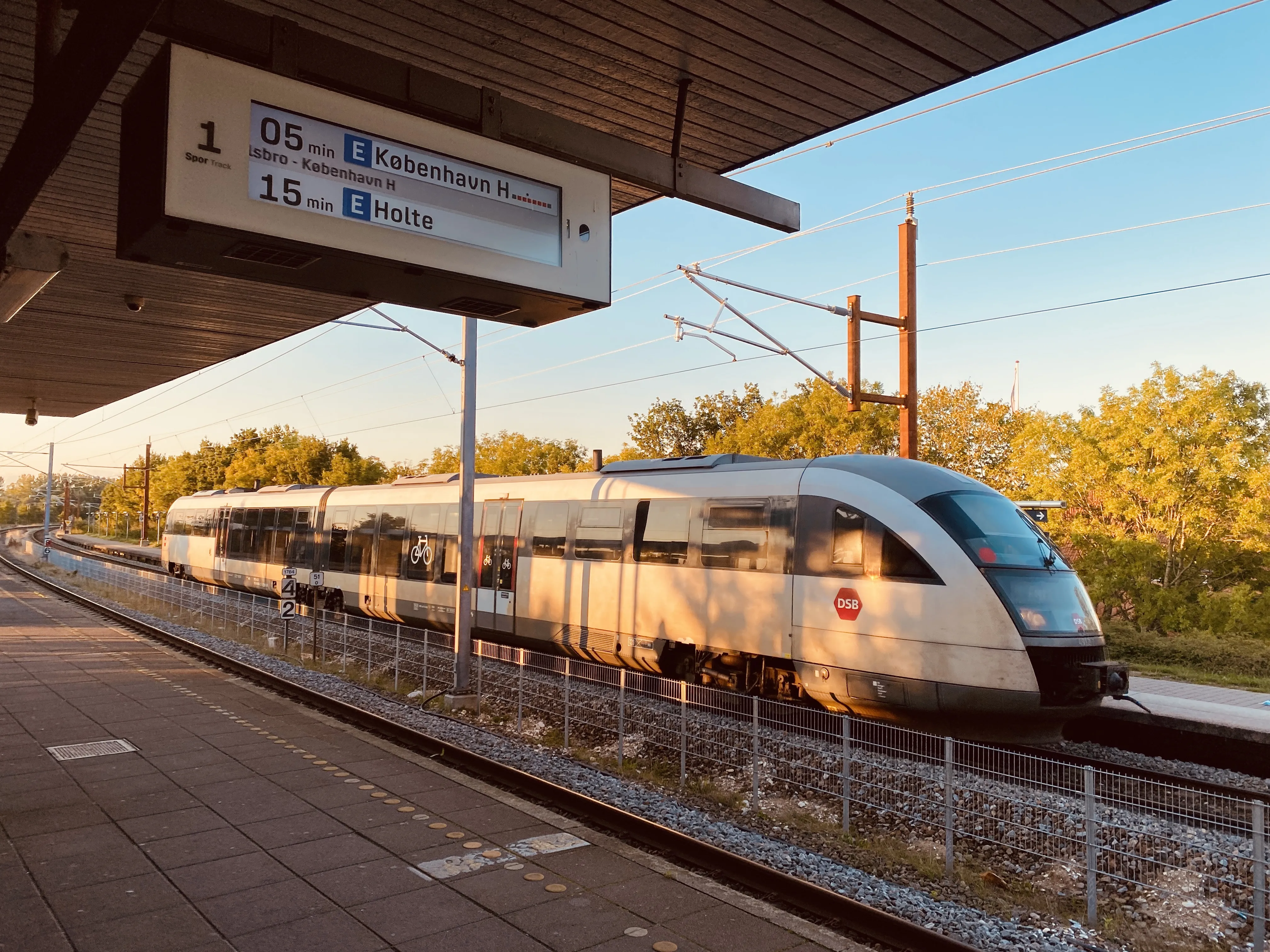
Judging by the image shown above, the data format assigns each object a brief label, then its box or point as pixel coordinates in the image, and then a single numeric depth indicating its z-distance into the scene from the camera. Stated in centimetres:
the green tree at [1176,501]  2023
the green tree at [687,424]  4212
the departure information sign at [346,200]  394
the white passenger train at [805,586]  966
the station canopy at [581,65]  399
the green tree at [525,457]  5512
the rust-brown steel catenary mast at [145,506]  7506
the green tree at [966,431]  3234
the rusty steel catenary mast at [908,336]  1616
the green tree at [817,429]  3322
